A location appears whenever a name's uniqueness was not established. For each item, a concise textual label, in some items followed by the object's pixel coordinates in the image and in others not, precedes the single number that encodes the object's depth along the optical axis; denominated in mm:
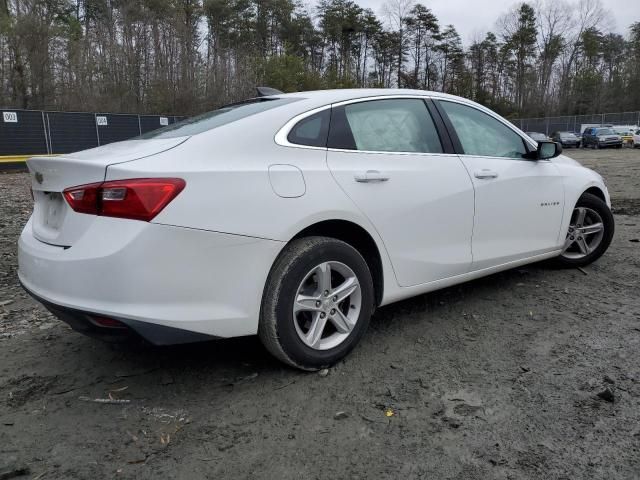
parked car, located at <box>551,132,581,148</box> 40969
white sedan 2311
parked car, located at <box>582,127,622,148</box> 36906
